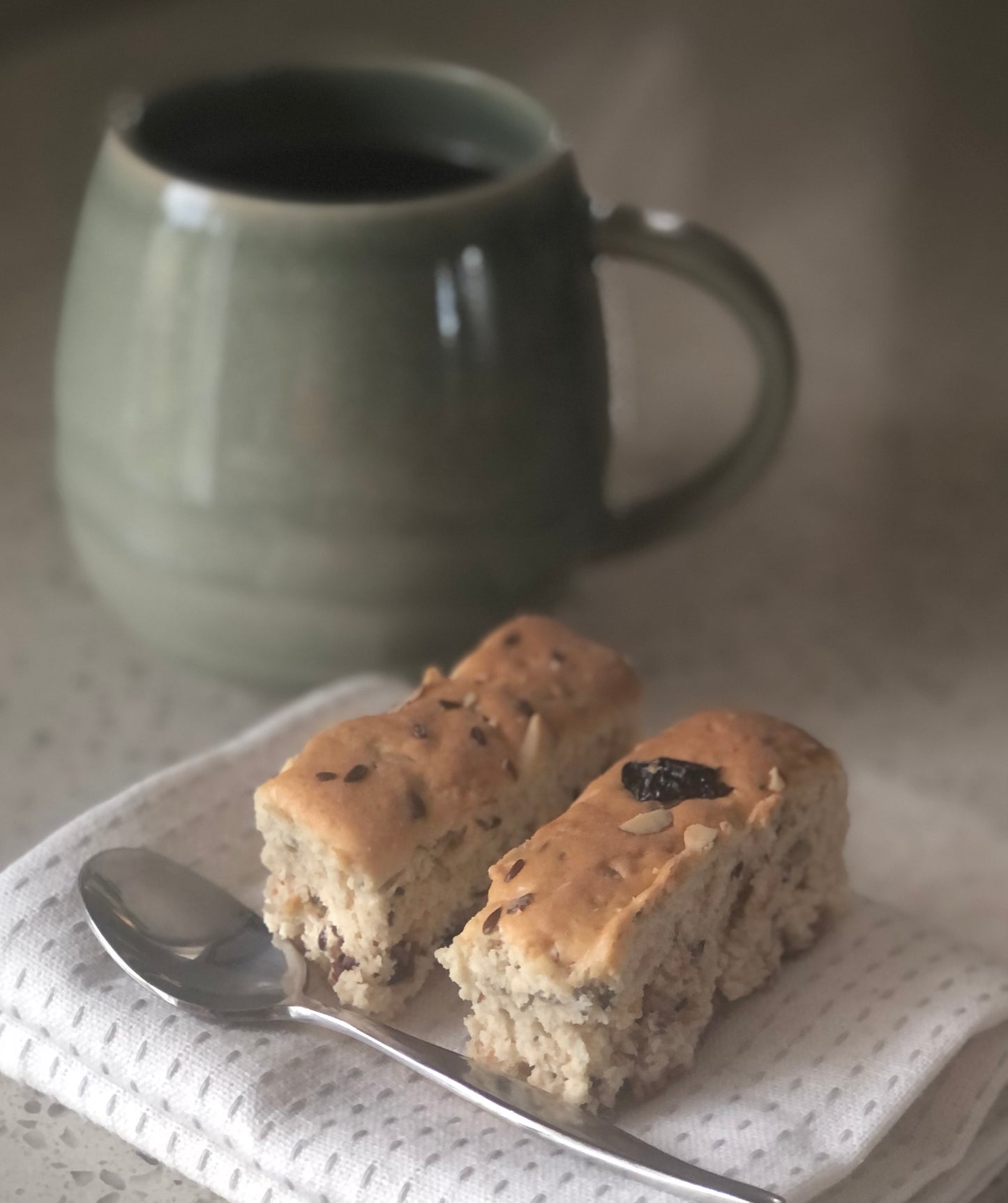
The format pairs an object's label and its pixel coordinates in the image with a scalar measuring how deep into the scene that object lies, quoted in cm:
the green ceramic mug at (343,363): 31
